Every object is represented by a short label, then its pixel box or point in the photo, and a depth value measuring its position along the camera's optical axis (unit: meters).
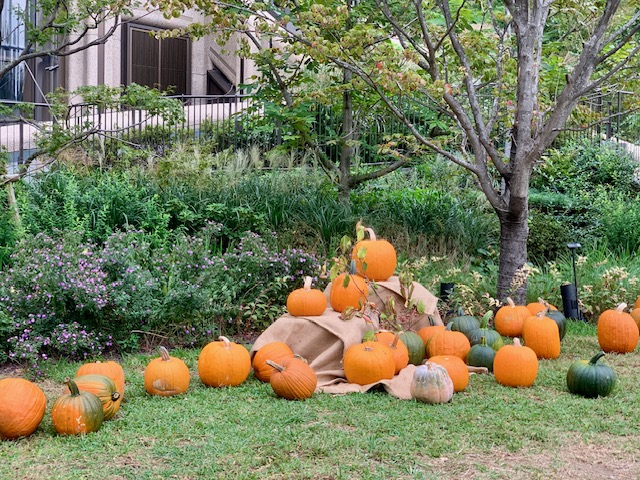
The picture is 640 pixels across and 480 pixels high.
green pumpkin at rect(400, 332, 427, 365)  5.52
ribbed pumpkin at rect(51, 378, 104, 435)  3.98
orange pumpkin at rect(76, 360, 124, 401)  4.62
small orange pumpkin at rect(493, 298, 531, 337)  6.30
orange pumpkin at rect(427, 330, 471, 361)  5.46
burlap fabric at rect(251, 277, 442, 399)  5.28
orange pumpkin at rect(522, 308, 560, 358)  5.78
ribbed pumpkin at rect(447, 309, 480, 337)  5.89
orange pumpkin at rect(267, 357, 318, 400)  4.68
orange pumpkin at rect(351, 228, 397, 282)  6.10
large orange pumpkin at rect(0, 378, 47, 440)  3.95
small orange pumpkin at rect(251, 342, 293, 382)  5.18
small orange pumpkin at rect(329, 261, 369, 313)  5.71
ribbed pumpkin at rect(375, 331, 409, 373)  5.25
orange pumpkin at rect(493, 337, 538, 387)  5.04
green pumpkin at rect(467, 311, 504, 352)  5.60
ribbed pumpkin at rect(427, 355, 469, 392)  4.87
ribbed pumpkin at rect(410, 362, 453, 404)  4.63
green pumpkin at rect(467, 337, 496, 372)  5.45
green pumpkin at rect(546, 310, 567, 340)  6.11
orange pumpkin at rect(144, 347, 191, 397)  4.74
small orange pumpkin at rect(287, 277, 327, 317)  5.61
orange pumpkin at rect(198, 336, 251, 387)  4.96
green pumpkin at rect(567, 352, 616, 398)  4.78
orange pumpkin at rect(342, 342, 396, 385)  4.97
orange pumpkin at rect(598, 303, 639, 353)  5.99
